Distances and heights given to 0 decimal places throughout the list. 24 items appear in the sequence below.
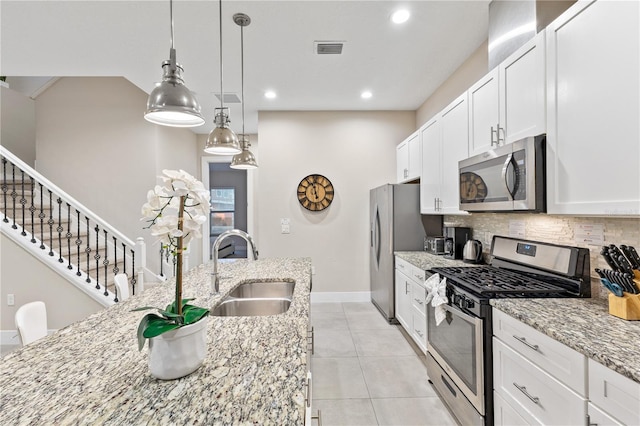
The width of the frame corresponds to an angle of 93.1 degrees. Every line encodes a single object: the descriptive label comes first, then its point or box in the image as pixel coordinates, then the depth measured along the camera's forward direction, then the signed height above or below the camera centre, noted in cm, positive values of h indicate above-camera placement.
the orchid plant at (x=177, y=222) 85 -2
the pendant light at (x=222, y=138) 207 +52
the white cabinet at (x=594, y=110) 121 +47
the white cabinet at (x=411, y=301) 271 -87
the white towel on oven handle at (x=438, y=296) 207 -57
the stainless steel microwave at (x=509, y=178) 166 +22
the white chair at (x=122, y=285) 253 -61
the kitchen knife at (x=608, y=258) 138 -21
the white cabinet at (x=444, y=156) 259 +55
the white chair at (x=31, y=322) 148 -55
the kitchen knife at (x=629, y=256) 137 -19
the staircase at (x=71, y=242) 332 -36
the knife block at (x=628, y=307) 130 -40
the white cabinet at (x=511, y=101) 168 +73
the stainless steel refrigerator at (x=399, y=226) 361 -15
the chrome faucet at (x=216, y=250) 178 -23
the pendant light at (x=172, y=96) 124 +49
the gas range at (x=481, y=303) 168 -53
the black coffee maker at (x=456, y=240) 303 -26
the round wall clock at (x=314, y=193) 454 +31
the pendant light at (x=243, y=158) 267 +50
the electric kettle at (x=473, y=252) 274 -34
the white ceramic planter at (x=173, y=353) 84 -39
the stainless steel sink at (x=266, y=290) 218 -55
